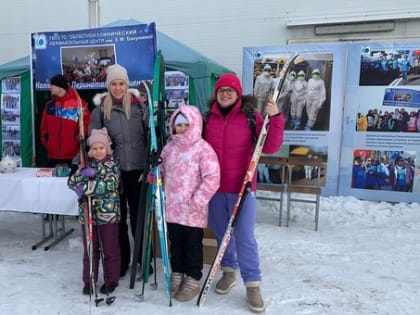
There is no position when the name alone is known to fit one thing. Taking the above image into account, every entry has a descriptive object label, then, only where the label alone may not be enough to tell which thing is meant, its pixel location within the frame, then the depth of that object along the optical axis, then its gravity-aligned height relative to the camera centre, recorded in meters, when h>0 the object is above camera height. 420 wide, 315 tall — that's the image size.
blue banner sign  4.34 +0.70
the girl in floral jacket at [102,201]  2.61 -0.62
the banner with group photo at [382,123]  5.50 -0.01
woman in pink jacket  2.54 -0.23
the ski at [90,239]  2.62 -0.89
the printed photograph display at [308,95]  5.74 +0.39
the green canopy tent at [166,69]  5.11 +0.49
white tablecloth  3.40 -0.76
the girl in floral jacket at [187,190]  2.50 -0.50
